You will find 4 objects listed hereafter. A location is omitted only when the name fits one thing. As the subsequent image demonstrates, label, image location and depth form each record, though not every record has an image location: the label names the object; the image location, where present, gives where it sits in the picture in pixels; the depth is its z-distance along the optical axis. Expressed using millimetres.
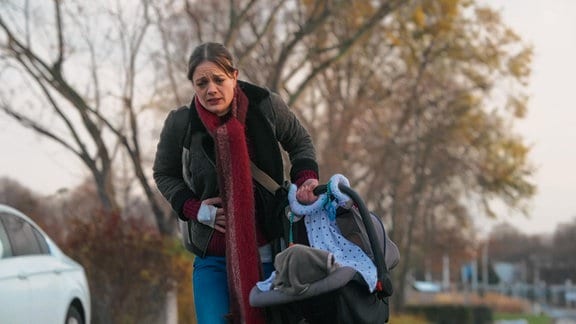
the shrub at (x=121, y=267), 28872
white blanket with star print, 7468
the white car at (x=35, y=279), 14054
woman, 7587
